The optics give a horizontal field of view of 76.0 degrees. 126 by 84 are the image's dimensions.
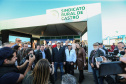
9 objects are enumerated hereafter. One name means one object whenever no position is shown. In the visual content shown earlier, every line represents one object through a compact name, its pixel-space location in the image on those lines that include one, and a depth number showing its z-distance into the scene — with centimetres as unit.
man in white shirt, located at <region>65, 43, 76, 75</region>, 420
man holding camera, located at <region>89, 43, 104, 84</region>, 295
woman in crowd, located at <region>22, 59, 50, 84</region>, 119
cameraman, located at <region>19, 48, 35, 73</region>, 201
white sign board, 561
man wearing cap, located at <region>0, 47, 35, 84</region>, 117
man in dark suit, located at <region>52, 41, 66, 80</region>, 420
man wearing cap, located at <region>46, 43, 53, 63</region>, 437
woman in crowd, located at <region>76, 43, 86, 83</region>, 395
